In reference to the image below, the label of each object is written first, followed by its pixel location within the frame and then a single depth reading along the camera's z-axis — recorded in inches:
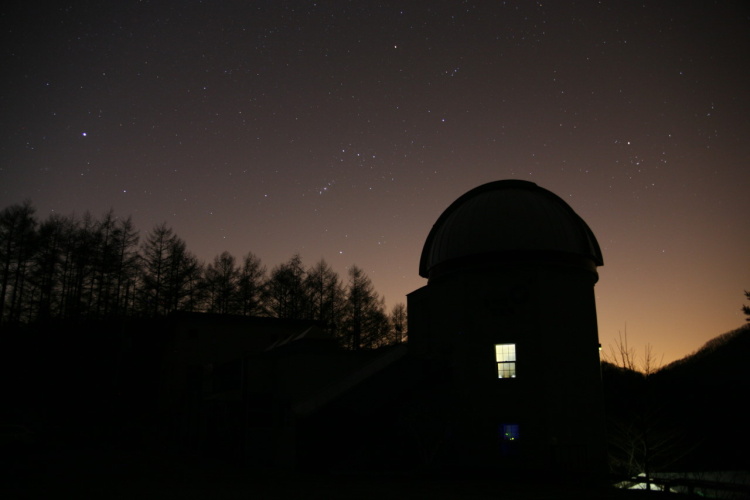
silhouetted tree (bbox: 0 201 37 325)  1483.8
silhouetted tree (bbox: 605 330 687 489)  826.2
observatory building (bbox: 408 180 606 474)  736.3
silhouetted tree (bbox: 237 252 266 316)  1924.2
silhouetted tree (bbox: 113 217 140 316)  1759.4
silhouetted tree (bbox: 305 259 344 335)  1989.4
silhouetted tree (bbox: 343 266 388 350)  1989.4
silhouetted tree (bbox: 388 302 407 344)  2121.1
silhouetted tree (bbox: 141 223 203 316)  1737.2
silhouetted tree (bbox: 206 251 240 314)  1881.2
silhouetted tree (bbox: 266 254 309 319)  1977.1
